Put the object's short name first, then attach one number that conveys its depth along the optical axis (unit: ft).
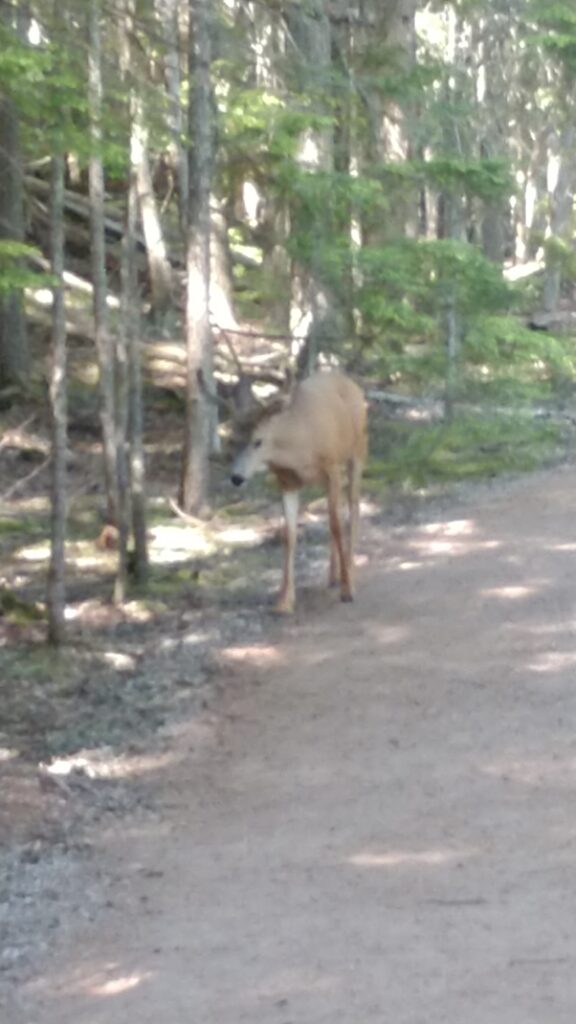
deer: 46.73
